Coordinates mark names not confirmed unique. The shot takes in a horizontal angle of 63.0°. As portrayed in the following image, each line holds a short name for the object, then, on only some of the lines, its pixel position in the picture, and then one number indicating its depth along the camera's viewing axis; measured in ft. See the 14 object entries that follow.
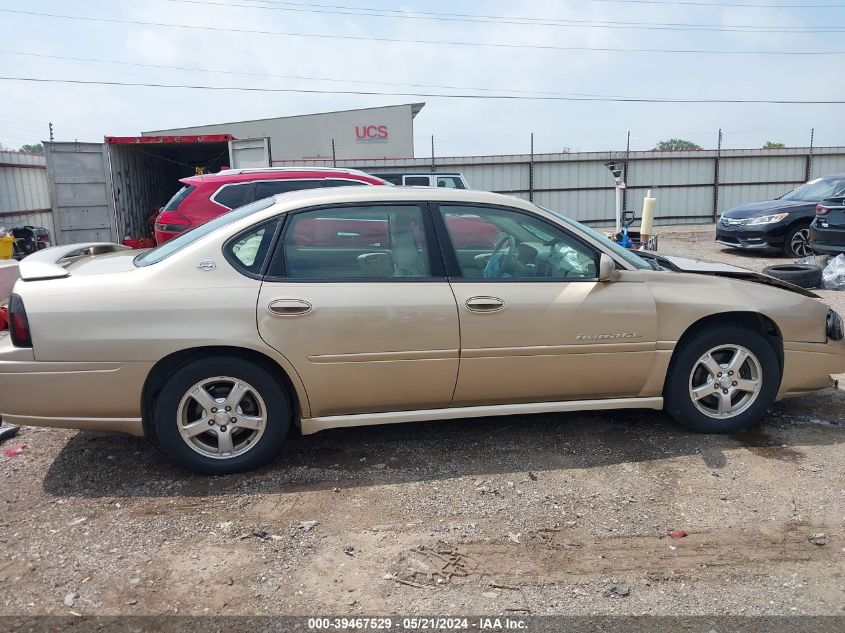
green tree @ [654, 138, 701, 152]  221.95
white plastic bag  31.01
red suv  28.35
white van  48.96
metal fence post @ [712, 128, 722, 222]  70.38
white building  93.56
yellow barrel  38.17
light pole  40.50
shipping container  44.96
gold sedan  12.03
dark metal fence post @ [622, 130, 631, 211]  68.27
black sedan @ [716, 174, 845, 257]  41.65
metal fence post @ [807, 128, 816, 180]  72.13
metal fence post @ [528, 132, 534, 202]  68.64
